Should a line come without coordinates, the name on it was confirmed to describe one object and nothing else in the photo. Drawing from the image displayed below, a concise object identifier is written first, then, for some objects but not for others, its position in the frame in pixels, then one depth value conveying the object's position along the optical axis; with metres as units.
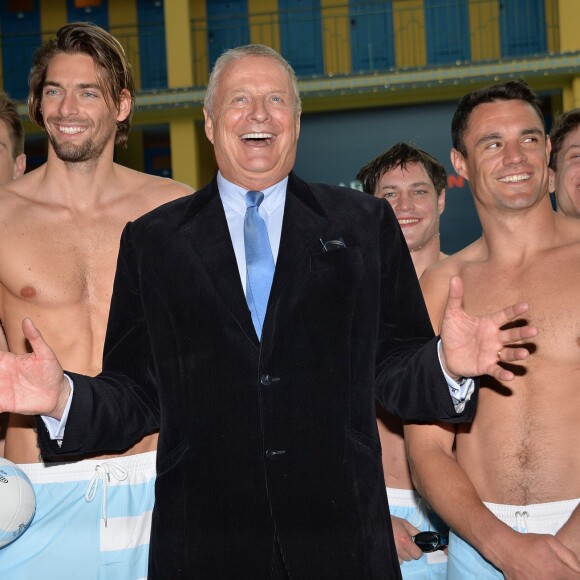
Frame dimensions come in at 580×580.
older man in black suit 2.76
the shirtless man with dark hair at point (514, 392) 3.48
